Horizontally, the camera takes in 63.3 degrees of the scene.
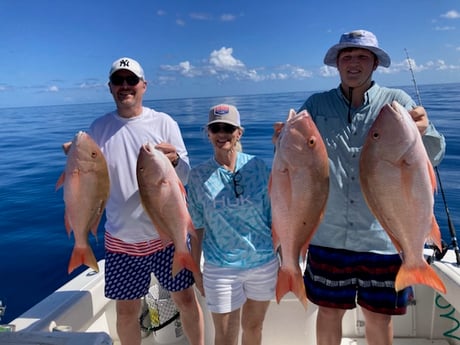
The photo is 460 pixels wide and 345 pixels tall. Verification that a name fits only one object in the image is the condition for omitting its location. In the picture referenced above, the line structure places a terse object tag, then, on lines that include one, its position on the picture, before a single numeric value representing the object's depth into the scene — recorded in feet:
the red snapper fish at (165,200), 7.70
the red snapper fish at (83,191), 7.58
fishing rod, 10.43
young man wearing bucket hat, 7.42
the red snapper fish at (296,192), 6.46
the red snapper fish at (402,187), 6.04
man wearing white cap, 8.82
